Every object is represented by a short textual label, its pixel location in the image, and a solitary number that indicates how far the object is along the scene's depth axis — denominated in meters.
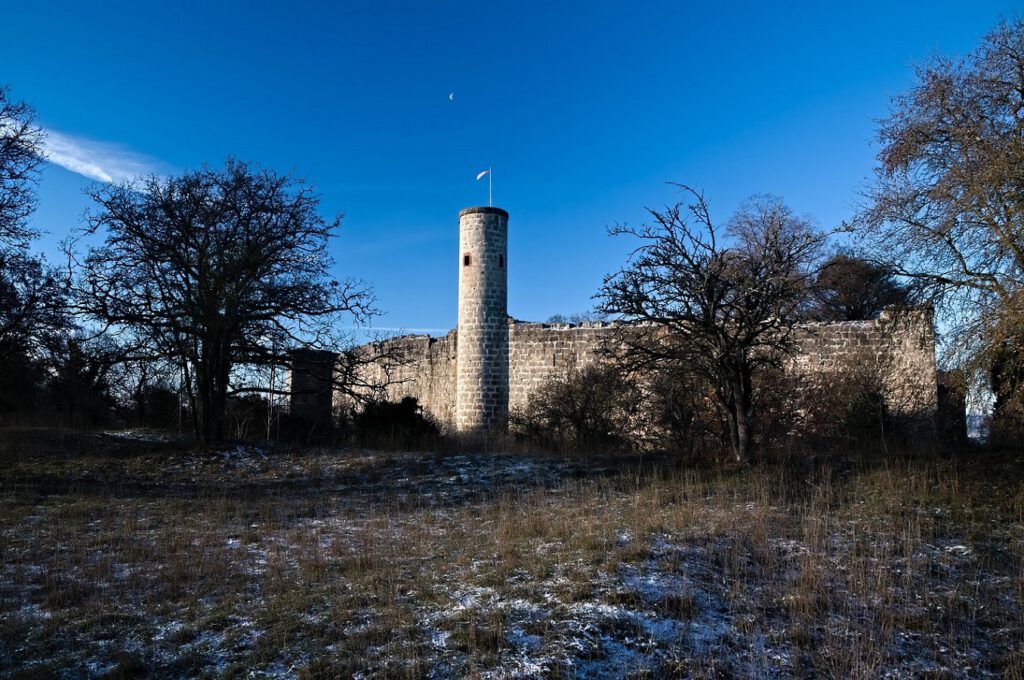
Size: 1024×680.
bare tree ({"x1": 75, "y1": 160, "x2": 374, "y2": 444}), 14.27
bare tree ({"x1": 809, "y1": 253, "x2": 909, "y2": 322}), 27.67
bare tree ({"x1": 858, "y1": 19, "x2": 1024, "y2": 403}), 9.01
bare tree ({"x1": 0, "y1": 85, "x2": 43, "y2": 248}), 13.51
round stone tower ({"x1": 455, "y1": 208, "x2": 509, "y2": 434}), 22.12
